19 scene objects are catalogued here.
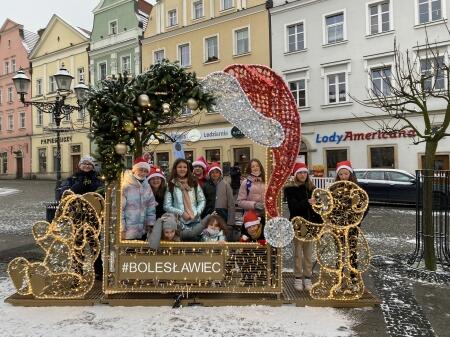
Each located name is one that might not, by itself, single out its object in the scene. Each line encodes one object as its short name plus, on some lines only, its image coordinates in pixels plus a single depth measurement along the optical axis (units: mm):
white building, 17672
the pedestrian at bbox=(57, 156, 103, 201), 5641
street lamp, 9906
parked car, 14055
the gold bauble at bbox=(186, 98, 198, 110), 4859
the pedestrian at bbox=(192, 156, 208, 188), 6223
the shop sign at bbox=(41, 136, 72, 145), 32500
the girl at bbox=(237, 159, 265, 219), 5391
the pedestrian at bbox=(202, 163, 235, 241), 5898
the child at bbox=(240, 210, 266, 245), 5047
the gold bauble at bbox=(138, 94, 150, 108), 4680
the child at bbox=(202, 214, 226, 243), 5109
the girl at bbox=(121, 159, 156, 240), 5074
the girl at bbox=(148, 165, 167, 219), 5426
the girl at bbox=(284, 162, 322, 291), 5277
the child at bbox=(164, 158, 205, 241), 5160
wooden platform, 4812
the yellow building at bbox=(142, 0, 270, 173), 22188
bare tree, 6309
